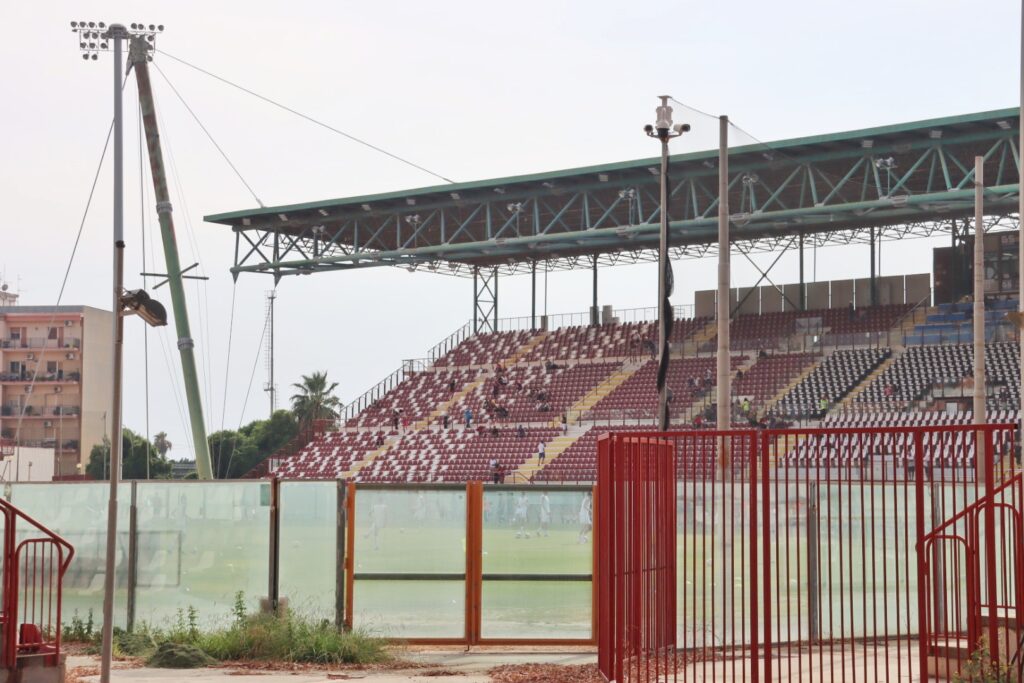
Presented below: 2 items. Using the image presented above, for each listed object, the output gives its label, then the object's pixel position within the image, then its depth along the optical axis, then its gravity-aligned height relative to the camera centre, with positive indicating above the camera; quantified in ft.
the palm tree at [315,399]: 329.11 +14.97
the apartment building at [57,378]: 312.71 +18.37
